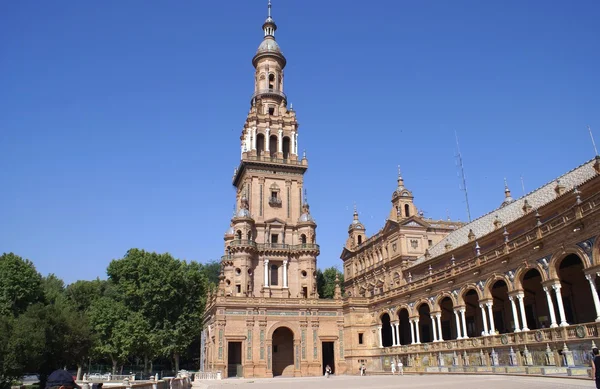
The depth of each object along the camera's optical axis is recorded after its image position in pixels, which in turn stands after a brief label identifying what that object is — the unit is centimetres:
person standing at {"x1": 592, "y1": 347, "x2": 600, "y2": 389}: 1256
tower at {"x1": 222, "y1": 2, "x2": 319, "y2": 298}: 5941
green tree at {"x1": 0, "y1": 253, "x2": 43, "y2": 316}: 5291
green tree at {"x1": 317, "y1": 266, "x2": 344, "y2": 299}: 8350
